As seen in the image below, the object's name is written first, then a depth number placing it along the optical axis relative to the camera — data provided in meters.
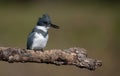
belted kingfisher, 7.82
